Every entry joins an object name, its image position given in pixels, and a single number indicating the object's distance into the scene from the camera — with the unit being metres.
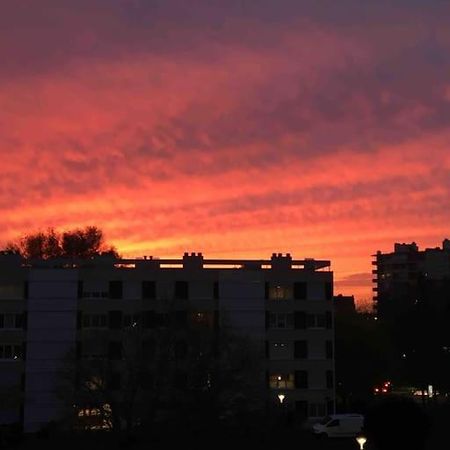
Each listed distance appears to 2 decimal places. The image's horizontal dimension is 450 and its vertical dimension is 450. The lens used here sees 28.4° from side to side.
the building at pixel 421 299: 106.61
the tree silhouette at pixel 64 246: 104.12
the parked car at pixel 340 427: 63.66
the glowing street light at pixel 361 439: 40.34
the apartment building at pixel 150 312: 75.12
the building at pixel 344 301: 174.57
